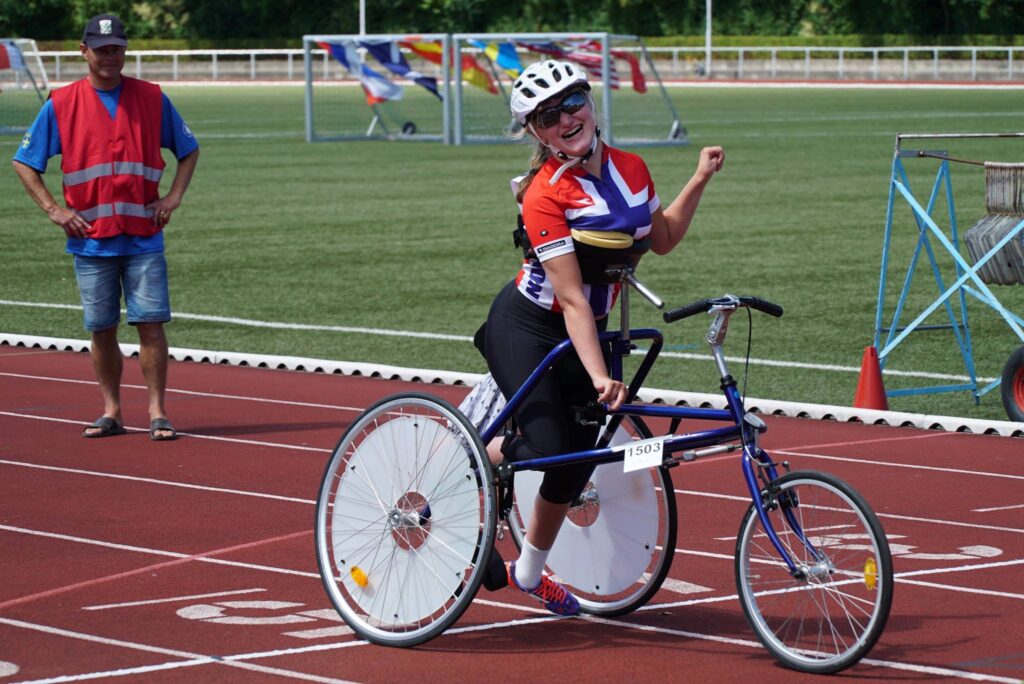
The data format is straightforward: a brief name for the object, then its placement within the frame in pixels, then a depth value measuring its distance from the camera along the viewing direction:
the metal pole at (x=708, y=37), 73.44
